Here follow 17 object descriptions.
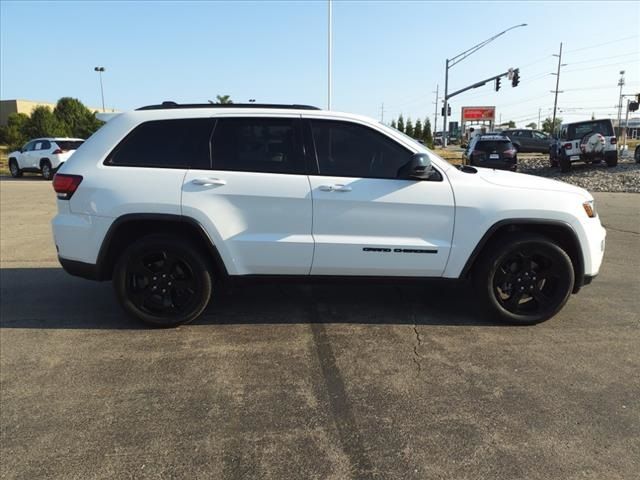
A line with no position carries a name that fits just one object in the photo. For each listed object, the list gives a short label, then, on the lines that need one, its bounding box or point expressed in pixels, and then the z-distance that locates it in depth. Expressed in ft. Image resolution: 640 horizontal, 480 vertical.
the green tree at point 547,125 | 351.62
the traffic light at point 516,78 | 112.88
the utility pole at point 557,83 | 223.38
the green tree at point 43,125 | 134.82
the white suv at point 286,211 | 13.78
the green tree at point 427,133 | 191.94
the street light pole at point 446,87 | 122.19
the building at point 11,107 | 225.97
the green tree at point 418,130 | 199.82
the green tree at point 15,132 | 138.54
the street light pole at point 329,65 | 88.74
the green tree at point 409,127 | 204.14
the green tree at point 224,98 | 143.99
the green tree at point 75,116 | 152.09
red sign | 297.53
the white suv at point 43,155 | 73.87
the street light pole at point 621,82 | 271.08
